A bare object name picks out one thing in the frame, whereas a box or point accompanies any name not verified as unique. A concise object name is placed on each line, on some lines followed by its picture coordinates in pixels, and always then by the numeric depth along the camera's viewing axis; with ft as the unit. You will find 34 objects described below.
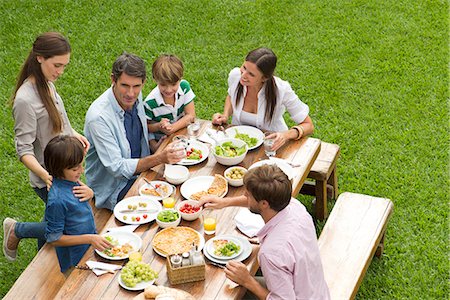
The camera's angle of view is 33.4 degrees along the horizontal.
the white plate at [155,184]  17.42
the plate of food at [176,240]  15.72
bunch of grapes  14.75
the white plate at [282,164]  18.22
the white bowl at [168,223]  16.33
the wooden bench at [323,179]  20.97
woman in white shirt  19.35
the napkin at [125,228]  16.28
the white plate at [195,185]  17.62
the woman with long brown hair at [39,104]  17.65
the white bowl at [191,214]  16.53
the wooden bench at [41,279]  17.07
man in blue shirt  18.06
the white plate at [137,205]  16.67
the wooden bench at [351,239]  17.38
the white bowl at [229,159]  18.44
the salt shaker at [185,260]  14.76
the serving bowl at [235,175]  17.75
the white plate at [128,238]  15.89
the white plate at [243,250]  15.43
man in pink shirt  14.10
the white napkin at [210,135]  19.59
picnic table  14.76
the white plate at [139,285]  14.73
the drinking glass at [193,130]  19.49
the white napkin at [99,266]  15.17
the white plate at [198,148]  18.65
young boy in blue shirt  15.74
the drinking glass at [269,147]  18.69
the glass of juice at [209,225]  16.24
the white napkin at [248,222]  16.26
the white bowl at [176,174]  17.90
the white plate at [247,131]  19.81
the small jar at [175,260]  14.69
